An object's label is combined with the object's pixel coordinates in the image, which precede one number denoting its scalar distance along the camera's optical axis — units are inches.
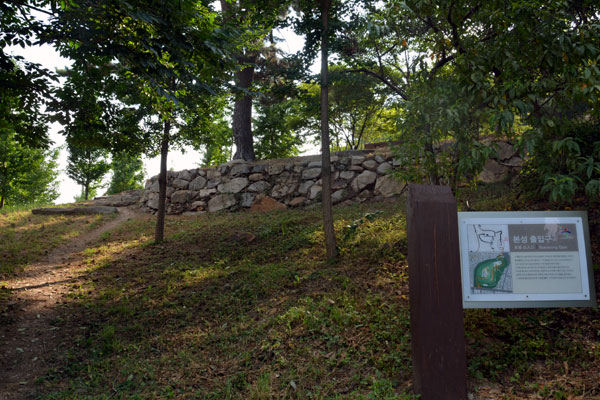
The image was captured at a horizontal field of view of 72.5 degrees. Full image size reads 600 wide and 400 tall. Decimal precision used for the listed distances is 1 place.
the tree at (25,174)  736.3
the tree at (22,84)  206.5
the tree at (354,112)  513.7
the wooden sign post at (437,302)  110.3
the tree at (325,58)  243.8
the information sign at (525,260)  116.0
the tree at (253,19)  255.6
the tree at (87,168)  879.7
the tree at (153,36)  179.3
